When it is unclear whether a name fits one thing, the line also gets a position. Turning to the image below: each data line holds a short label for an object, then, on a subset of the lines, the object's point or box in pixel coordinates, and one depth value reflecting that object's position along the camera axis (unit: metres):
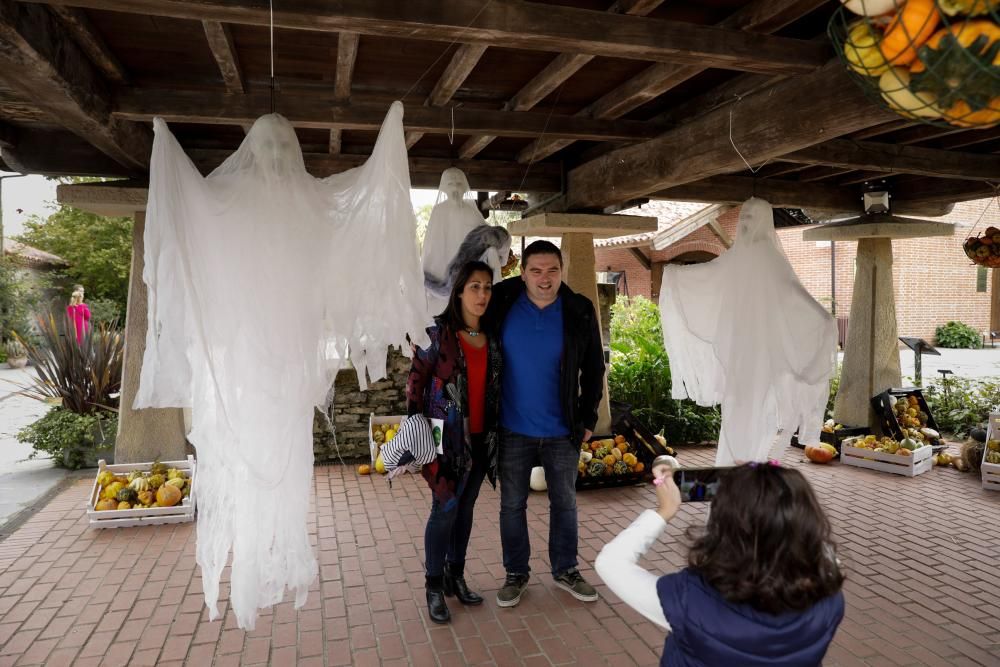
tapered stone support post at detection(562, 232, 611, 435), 5.34
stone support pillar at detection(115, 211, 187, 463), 4.67
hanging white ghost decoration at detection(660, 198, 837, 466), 3.31
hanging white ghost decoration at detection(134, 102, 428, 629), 2.36
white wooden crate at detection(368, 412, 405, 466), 5.62
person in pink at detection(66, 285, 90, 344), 6.17
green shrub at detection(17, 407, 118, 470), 5.57
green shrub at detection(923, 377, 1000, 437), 7.11
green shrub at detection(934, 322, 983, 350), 15.25
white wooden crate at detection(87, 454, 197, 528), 4.18
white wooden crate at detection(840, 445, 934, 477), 5.57
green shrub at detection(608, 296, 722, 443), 6.68
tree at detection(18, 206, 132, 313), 15.45
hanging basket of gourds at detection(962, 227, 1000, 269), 5.12
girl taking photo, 1.14
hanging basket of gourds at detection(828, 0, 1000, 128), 1.12
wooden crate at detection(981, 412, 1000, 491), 5.18
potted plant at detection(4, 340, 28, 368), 14.07
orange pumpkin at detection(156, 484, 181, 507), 4.25
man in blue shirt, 2.99
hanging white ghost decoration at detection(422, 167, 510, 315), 3.29
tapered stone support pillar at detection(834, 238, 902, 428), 6.55
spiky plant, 5.81
